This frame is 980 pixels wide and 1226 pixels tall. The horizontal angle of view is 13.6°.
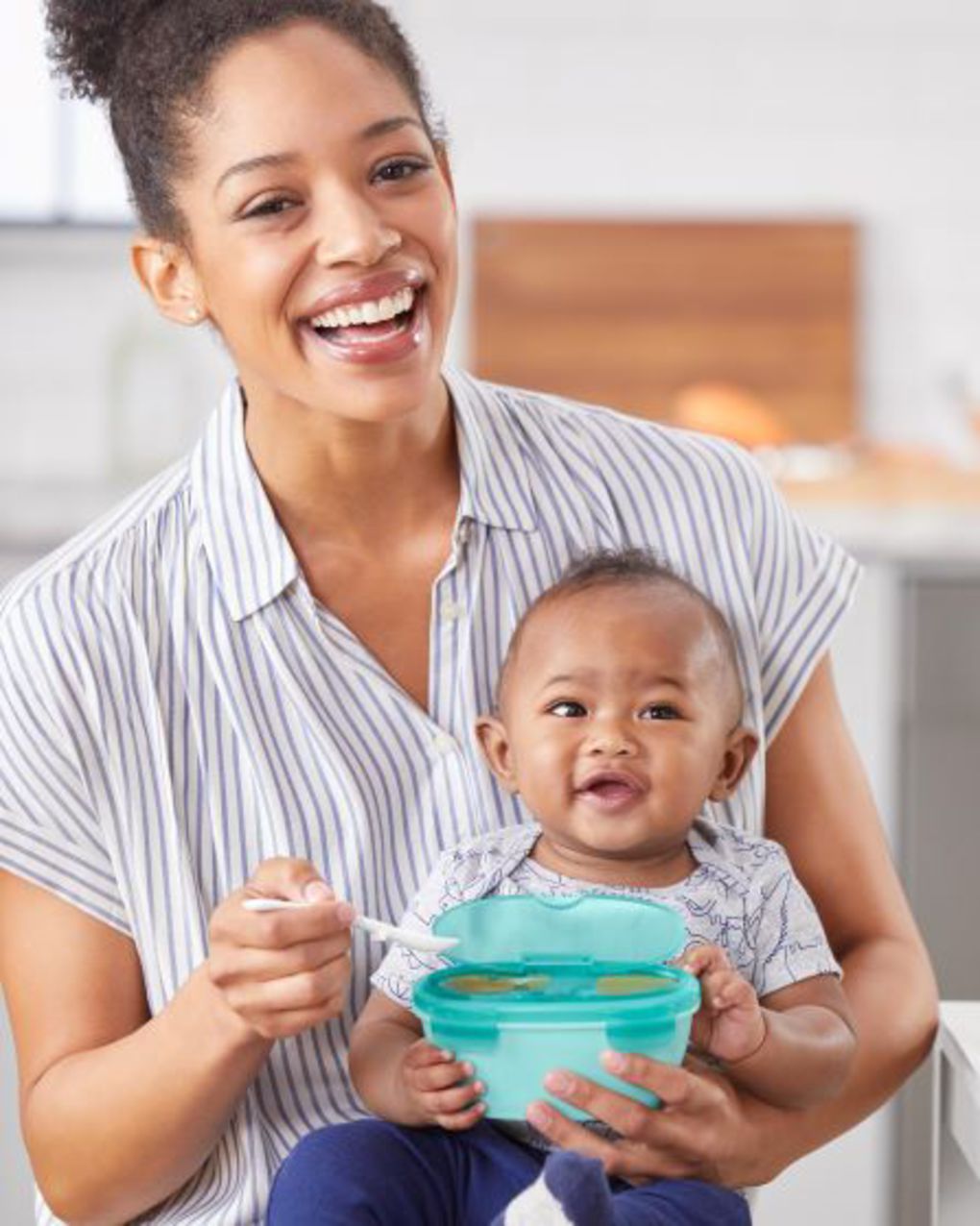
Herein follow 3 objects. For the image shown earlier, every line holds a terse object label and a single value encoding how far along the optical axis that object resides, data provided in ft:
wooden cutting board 16.65
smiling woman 6.03
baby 5.68
